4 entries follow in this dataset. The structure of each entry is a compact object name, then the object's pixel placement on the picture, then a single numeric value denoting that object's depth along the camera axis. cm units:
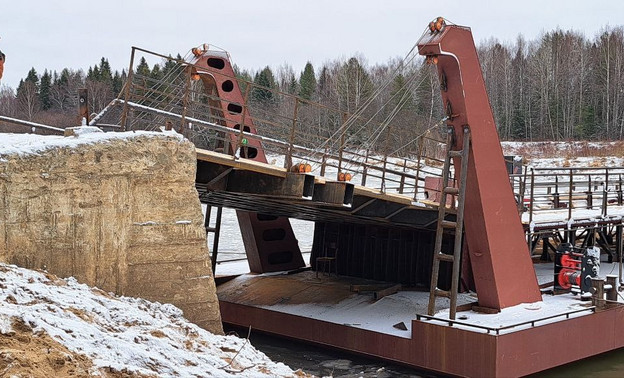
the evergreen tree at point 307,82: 7262
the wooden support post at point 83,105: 1405
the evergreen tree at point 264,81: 6334
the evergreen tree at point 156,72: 5942
